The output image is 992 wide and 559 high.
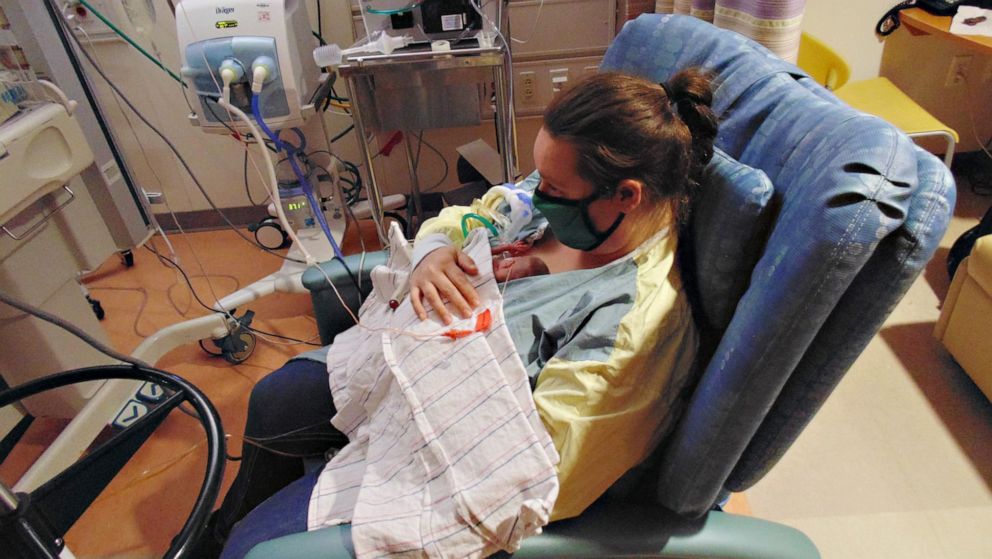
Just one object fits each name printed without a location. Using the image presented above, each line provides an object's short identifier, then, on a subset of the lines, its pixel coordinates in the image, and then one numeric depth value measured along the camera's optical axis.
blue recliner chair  0.57
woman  0.77
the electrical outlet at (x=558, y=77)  2.28
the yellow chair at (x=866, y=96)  1.78
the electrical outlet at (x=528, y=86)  2.30
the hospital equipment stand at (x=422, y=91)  1.63
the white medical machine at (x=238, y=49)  1.62
